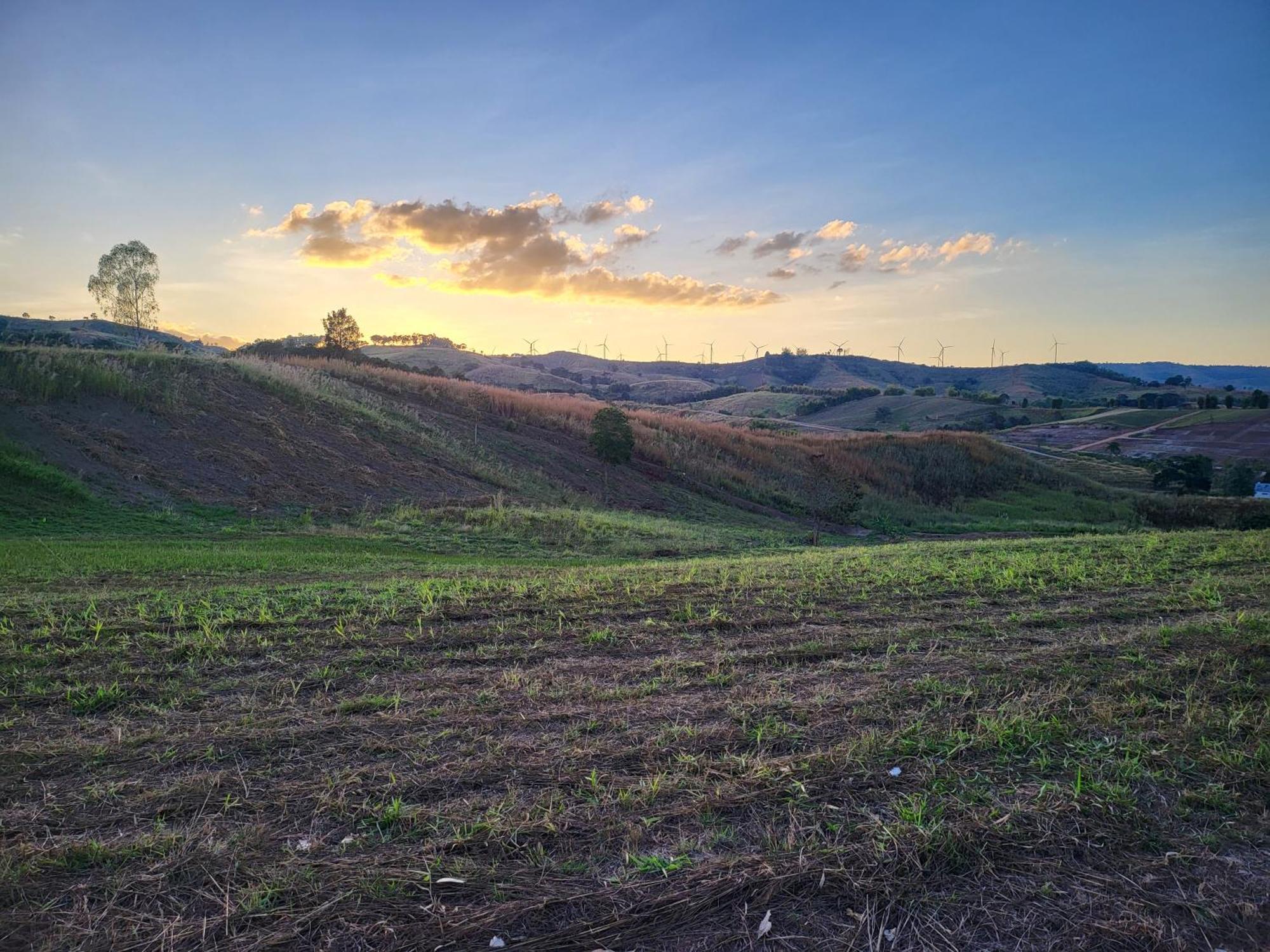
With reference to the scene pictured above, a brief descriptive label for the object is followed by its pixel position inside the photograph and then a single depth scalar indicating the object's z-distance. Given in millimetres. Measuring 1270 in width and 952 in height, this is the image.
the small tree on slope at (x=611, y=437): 36344
